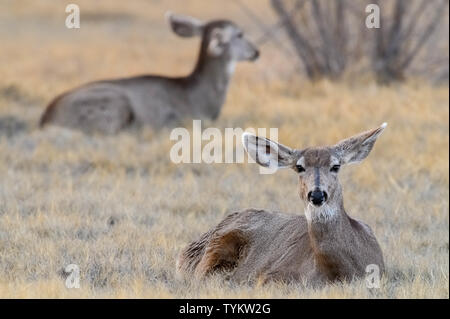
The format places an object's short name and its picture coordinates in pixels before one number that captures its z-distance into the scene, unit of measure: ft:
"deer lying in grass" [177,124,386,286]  44.50
